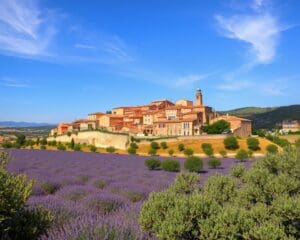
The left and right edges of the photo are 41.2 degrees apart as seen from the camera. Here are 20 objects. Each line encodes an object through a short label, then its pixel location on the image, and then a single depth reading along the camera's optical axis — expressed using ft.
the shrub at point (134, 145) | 192.48
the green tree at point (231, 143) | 179.73
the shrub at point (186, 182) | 29.23
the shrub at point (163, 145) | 190.39
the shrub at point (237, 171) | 42.80
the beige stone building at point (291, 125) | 385.81
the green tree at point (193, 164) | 65.77
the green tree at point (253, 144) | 174.50
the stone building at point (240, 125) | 238.68
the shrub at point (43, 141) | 208.44
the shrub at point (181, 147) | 180.59
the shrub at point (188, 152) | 145.33
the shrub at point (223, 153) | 152.87
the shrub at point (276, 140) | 175.79
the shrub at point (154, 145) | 187.11
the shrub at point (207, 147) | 145.32
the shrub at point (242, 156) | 107.34
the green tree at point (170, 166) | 65.51
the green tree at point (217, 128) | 229.04
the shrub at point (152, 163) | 69.00
